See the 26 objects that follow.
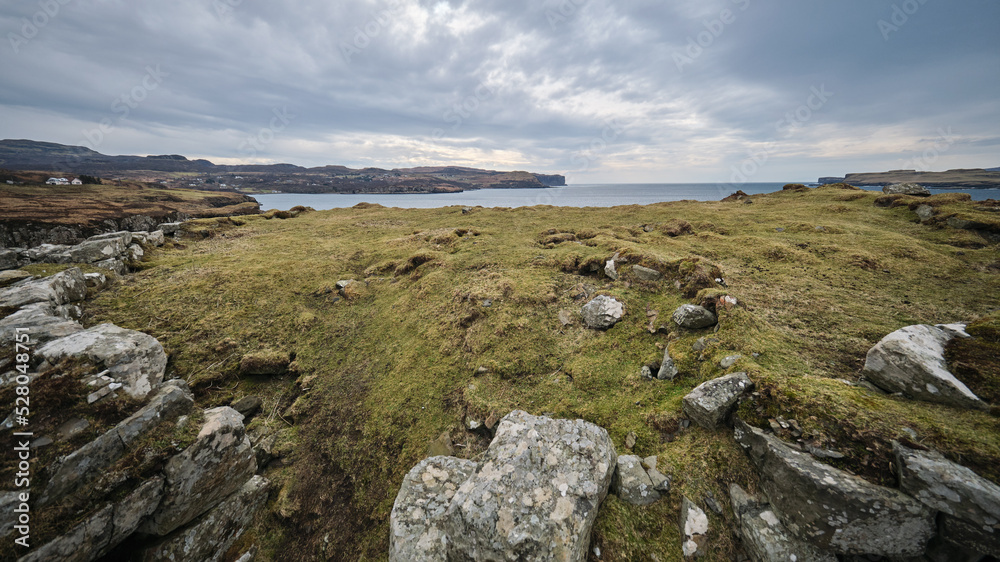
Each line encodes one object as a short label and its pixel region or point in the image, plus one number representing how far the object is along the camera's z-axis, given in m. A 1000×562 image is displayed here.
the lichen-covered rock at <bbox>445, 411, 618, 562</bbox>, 4.89
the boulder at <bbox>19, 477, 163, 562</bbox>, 5.11
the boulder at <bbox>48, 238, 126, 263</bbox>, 13.41
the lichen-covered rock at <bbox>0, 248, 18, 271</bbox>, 12.55
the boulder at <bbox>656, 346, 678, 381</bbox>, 7.84
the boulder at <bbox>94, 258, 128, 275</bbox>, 13.82
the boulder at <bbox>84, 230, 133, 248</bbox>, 16.08
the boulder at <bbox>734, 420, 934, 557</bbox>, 3.97
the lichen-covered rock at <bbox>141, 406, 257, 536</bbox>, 6.31
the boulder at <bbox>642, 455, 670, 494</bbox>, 5.63
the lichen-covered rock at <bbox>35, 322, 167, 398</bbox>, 7.20
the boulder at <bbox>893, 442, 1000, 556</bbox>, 3.58
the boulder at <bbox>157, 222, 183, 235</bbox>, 23.22
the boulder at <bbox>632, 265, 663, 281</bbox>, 12.04
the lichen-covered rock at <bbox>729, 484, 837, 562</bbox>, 4.37
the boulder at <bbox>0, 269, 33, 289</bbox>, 10.39
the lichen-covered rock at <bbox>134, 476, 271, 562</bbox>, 6.14
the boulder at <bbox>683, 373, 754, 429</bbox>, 6.03
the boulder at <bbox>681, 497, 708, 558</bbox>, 4.88
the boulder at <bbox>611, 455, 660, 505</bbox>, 5.62
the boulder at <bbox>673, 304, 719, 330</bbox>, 8.81
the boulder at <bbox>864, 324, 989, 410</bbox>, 5.09
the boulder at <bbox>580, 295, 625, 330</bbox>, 10.48
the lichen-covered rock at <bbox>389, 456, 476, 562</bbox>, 5.56
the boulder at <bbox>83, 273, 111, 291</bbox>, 12.34
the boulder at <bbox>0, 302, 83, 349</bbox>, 7.34
